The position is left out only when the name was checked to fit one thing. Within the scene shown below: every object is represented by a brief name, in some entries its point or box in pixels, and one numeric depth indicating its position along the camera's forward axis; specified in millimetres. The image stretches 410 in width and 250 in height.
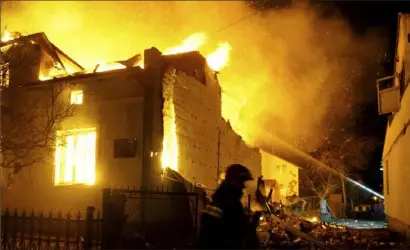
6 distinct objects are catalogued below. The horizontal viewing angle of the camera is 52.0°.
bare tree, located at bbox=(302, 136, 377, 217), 38906
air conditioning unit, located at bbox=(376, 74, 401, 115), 16266
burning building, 13516
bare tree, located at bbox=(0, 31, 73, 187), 14195
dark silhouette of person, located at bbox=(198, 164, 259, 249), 4617
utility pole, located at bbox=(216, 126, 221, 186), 17275
